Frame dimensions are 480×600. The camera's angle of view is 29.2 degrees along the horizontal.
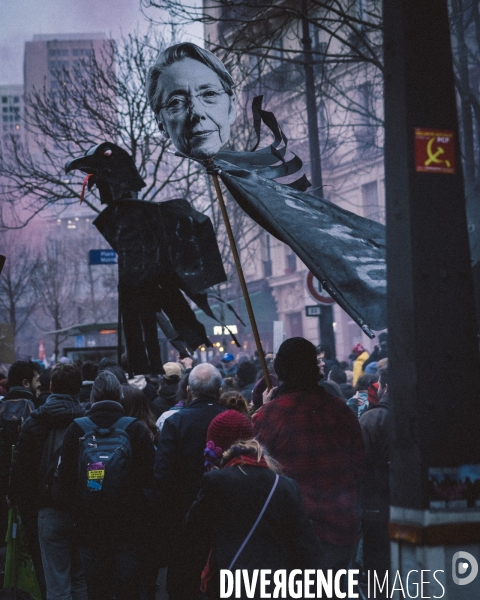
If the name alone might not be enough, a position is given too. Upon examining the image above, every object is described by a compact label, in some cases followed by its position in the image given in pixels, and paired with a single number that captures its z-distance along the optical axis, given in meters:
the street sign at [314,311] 15.08
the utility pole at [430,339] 2.87
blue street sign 16.77
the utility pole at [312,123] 15.97
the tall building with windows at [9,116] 191.62
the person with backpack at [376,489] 6.89
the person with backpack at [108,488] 6.07
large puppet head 5.88
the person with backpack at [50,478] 6.71
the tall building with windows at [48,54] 169.38
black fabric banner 4.62
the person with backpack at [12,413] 8.45
